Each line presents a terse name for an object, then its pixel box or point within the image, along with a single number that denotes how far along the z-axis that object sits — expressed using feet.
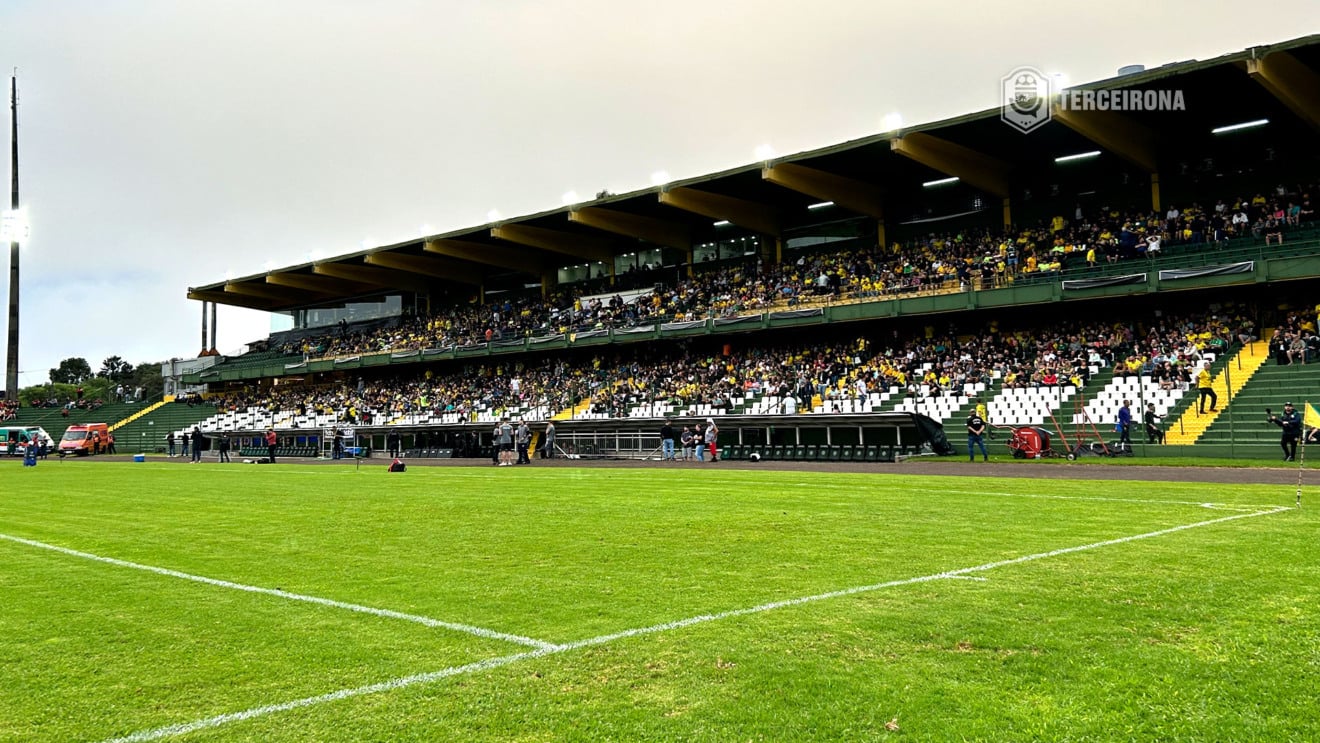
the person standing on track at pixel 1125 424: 88.48
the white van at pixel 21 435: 191.52
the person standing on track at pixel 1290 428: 77.00
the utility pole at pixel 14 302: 230.68
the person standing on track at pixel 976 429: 89.54
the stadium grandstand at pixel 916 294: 100.68
